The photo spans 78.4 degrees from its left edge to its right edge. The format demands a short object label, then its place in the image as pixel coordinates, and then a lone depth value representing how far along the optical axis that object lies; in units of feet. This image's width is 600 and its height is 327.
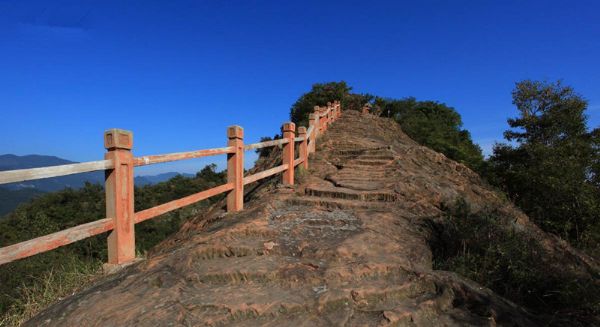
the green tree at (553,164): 35.14
